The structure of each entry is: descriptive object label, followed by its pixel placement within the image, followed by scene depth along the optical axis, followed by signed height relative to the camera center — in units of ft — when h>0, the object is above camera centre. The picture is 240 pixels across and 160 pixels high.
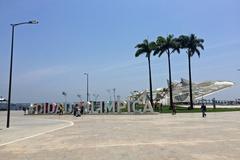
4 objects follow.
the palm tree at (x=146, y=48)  120.83 +31.92
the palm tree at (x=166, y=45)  118.36 +32.78
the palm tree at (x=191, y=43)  119.39 +33.95
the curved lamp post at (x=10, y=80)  48.54 +5.17
